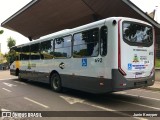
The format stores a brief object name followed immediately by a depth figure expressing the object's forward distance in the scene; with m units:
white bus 5.28
